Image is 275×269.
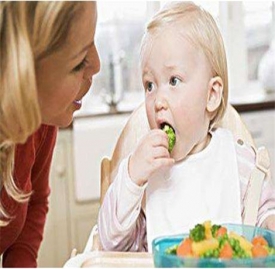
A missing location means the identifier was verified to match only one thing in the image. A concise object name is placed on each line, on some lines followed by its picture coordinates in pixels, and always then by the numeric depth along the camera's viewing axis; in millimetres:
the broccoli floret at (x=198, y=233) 788
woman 750
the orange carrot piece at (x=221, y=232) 795
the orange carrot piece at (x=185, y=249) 788
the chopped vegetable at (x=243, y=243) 795
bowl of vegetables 778
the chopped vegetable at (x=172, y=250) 806
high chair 1046
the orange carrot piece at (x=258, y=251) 797
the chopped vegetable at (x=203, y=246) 781
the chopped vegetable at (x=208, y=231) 791
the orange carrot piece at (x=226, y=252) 779
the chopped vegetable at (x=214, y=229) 795
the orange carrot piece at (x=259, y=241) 817
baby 968
